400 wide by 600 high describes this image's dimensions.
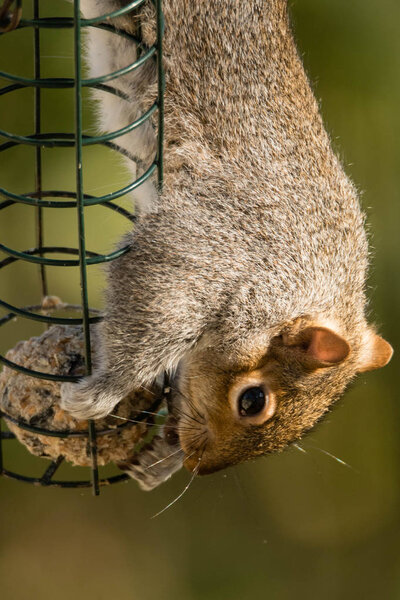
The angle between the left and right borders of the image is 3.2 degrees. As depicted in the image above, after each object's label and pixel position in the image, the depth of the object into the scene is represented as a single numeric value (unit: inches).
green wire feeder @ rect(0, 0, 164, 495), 100.6
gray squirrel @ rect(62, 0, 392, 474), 102.8
